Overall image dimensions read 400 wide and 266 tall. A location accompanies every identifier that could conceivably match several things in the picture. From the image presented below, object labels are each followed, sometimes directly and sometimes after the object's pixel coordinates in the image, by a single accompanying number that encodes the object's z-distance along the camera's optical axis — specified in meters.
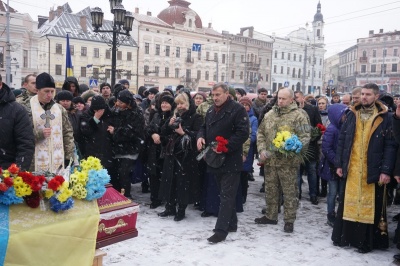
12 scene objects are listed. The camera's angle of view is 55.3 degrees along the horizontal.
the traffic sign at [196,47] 36.16
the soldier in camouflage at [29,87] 5.53
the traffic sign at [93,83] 14.66
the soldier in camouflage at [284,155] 5.57
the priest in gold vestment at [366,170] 4.75
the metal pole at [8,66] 25.31
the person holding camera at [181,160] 5.91
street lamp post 10.74
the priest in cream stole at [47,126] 4.57
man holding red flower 5.09
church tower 75.85
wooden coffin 3.25
